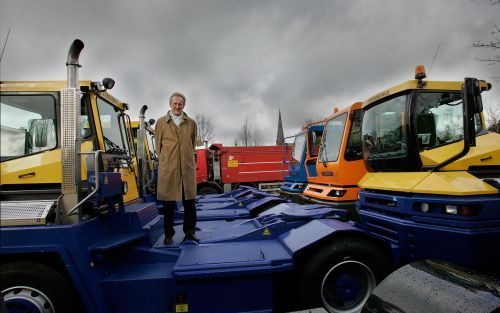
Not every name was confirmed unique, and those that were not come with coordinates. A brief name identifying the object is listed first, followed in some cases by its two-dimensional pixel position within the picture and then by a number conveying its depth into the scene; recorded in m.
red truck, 13.17
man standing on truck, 3.48
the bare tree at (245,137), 42.88
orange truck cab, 5.93
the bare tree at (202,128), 33.67
